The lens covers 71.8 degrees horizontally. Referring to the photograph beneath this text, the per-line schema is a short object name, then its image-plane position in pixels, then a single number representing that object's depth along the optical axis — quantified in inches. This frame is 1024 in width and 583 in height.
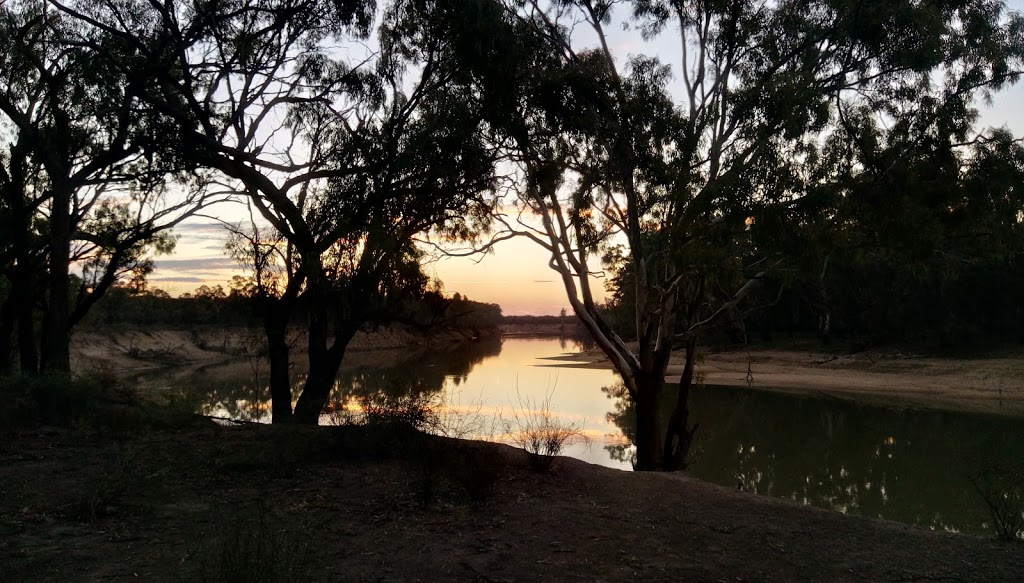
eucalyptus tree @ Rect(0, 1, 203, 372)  349.1
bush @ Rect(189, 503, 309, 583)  112.8
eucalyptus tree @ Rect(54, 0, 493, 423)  323.0
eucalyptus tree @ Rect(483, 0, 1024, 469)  322.3
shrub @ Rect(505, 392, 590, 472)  234.7
